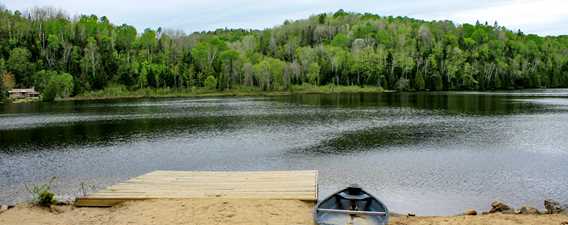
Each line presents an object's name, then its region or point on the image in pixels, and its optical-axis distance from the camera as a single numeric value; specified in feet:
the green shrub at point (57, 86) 386.32
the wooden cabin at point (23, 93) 402.23
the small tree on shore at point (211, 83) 502.38
